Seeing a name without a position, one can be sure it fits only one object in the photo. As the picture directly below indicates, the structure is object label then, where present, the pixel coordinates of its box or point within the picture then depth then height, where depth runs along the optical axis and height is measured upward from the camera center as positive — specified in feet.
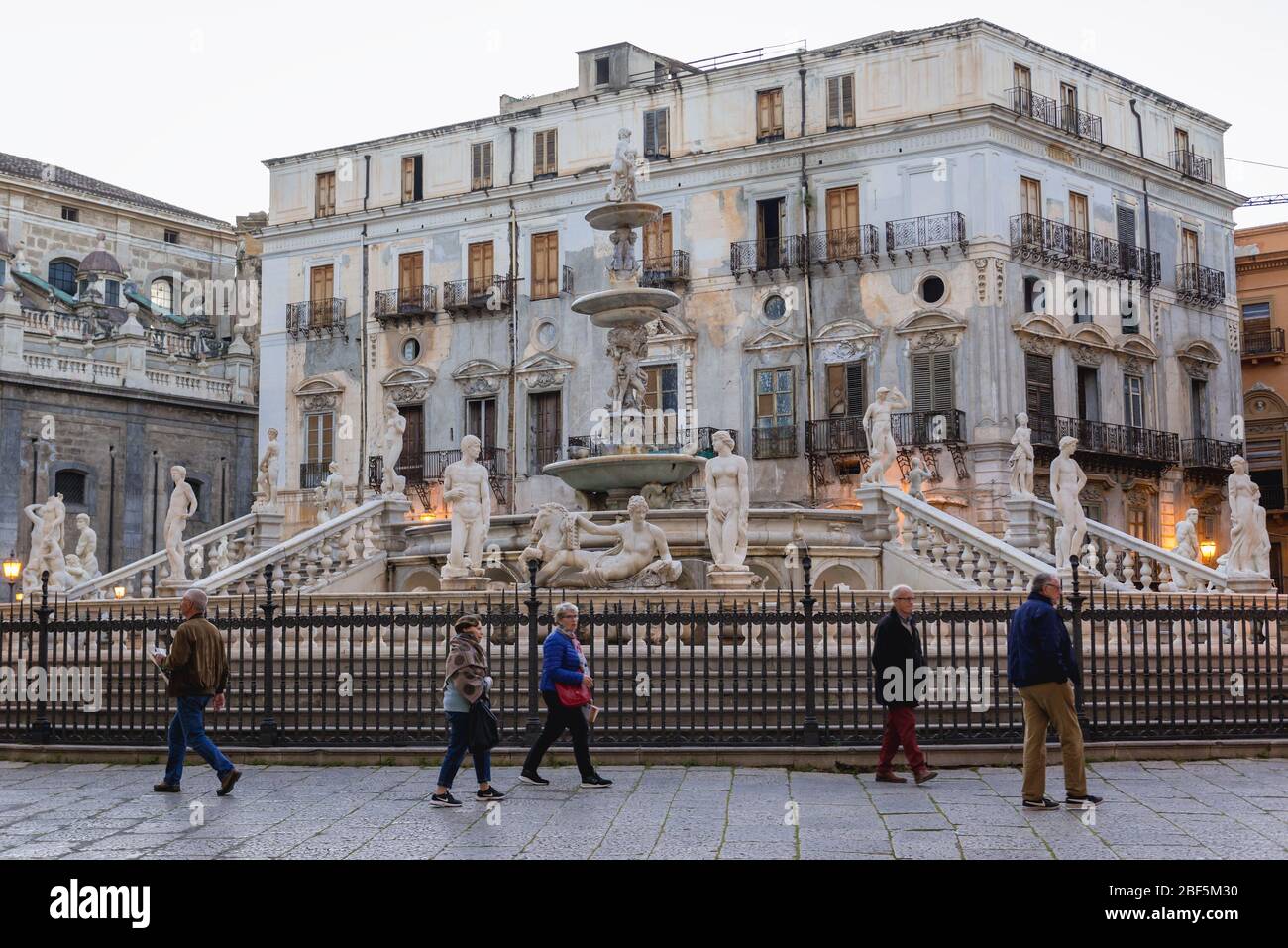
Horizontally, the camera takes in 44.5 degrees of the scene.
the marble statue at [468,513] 66.80 +1.54
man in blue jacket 35.42 -3.28
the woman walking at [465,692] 37.55 -3.44
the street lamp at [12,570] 96.73 -0.86
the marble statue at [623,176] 79.71 +18.85
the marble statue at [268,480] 92.02 +4.21
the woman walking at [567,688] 39.83 -3.57
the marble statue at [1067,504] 73.00 +1.71
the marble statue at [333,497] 95.04 +3.26
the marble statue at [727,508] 62.13 +1.48
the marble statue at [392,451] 87.10 +5.56
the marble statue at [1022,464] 85.61 +4.26
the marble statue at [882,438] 81.66 +5.57
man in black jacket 39.86 -3.42
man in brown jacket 40.04 -3.14
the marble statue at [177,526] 80.94 +1.39
